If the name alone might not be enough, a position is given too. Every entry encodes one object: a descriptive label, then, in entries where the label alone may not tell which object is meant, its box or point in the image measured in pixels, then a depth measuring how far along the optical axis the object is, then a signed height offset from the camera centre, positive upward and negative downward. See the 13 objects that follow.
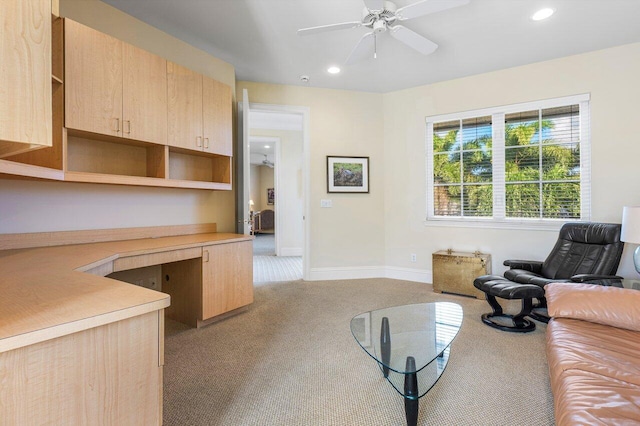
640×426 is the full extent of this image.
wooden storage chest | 3.42 -0.69
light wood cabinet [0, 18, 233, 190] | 1.97 +0.75
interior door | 3.14 +0.43
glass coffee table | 1.38 -0.74
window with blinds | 3.34 +0.61
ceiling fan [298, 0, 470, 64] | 2.01 +1.43
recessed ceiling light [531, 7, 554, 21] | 2.45 +1.66
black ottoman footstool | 2.42 -0.68
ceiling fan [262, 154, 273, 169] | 10.04 +1.78
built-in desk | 0.73 -0.37
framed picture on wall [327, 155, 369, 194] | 4.24 +0.54
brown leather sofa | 0.98 -0.62
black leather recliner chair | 2.47 -0.54
